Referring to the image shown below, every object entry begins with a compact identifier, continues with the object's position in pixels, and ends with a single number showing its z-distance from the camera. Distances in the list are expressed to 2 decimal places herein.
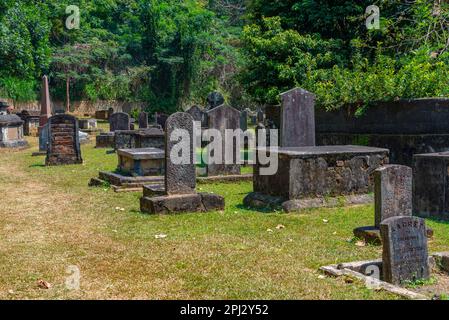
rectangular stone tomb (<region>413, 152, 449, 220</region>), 9.17
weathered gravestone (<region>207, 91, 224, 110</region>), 24.70
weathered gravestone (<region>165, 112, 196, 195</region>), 9.92
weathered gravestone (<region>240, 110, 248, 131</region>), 22.81
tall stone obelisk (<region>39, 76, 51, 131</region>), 27.59
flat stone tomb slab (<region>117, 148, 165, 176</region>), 13.96
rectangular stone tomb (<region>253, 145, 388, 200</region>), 10.07
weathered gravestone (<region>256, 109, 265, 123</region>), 31.70
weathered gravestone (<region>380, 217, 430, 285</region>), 5.78
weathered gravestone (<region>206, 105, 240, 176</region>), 14.53
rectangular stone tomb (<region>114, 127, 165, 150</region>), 17.72
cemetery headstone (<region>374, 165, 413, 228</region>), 7.54
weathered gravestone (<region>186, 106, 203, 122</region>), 23.87
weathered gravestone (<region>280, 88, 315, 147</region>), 12.45
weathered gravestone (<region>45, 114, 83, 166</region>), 18.03
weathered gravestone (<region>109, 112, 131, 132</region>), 25.22
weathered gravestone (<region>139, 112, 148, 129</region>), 26.31
